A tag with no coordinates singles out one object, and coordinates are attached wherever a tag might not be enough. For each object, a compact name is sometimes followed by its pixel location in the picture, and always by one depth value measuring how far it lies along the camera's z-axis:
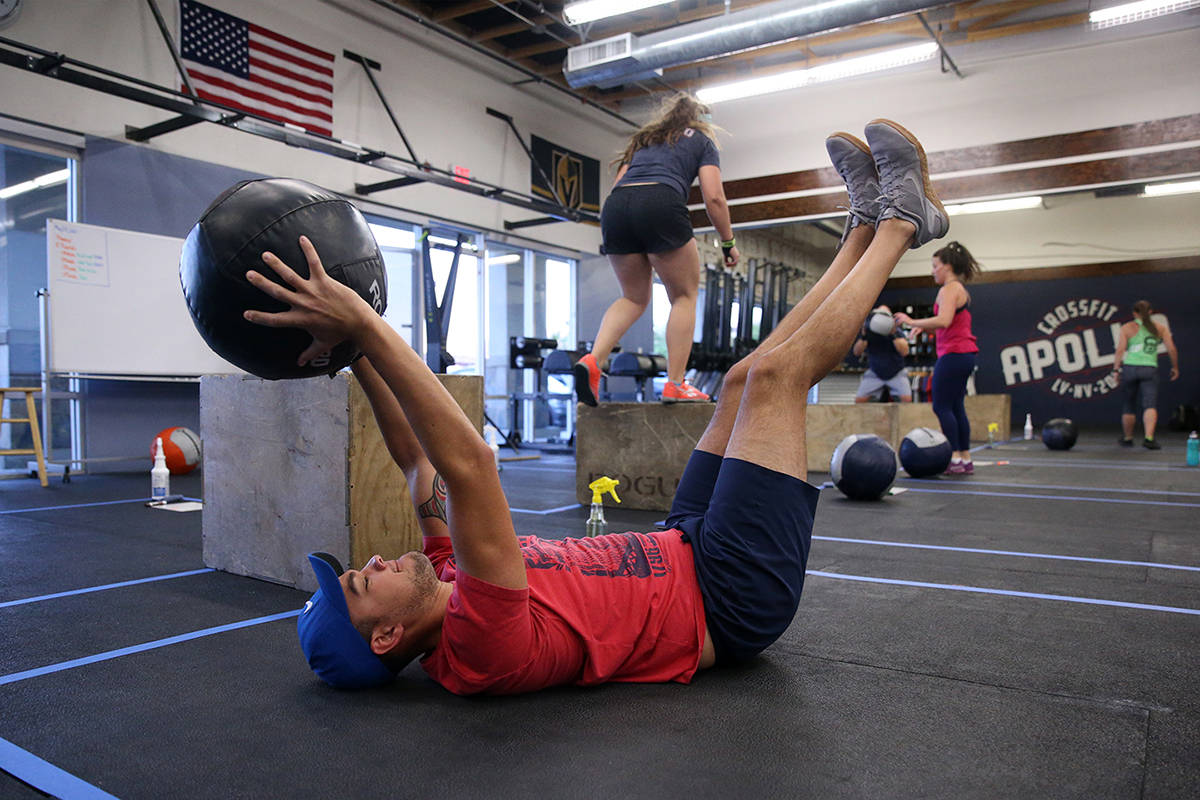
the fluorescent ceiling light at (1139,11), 7.11
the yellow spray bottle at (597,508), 2.63
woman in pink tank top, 5.39
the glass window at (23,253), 5.92
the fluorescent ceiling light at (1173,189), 11.90
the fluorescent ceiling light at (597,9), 6.87
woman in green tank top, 8.03
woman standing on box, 3.56
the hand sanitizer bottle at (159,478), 4.36
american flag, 6.65
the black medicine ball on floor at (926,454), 5.66
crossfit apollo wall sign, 13.46
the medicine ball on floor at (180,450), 5.76
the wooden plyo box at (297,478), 2.32
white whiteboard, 5.66
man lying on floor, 1.32
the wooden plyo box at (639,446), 3.89
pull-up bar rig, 4.96
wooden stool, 5.19
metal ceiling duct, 6.83
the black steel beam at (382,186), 7.78
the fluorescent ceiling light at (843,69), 8.07
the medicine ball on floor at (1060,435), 8.71
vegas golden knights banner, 10.49
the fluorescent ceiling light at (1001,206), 11.29
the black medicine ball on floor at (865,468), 4.43
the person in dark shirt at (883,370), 6.64
